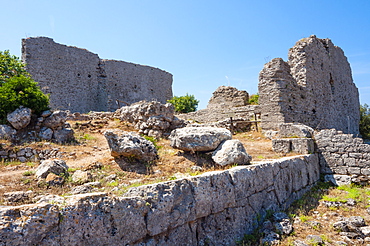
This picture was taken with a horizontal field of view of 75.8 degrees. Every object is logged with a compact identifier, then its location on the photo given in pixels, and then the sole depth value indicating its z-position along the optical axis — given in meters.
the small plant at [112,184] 3.68
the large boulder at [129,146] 4.93
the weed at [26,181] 3.89
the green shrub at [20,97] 7.35
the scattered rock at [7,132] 6.86
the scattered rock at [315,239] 3.88
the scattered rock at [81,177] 3.96
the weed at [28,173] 4.37
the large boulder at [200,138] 5.22
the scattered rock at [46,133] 7.42
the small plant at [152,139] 7.80
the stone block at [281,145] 7.31
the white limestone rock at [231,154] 4.77
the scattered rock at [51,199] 2.48
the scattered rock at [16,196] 2.99
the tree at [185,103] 22.92
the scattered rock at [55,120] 7.71
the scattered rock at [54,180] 3.76
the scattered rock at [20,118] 7.19
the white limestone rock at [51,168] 4.01
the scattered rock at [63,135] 7.58
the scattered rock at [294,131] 7.69
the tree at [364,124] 21.17
